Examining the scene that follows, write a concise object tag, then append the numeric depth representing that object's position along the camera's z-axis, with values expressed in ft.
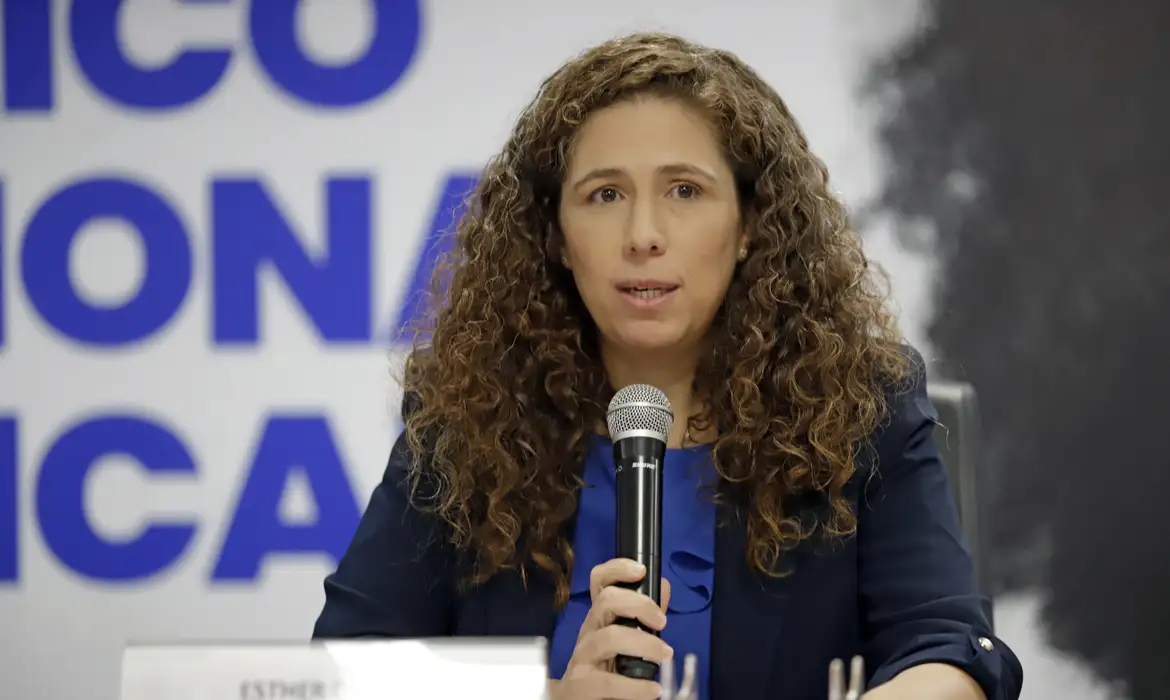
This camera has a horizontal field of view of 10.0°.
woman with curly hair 16.13
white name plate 14.50
